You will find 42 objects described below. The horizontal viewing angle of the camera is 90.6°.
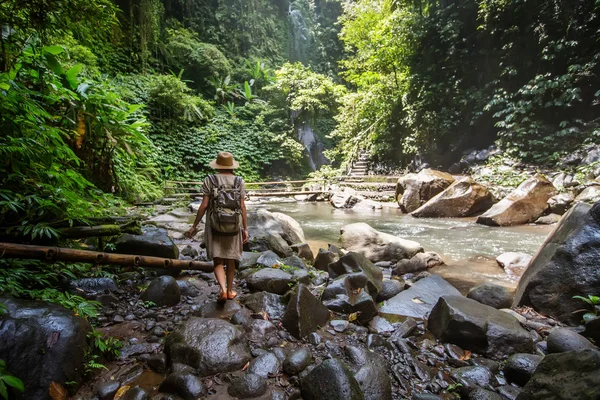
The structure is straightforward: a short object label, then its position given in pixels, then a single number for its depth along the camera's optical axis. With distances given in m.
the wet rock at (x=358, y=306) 3.13
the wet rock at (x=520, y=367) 2.18
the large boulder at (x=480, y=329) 2.52
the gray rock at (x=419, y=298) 3.38
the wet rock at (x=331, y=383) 1.78
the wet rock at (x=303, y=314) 2.65
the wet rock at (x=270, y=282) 3.45
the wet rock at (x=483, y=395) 1.96
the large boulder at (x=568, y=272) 3.06
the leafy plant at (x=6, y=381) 1.37
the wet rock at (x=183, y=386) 1.83
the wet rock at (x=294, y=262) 4.46
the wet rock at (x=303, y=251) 5.41
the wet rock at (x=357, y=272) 3.58
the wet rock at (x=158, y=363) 2.09
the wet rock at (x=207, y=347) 2.08
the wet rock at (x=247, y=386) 1.91
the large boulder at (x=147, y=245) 3.62
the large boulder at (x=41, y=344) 1.62
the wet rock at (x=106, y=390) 1.80
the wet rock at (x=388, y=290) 3.81
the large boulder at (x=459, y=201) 9.87
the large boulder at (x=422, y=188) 10.98
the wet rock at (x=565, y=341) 2.35
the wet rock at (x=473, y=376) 2.18
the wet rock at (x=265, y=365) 2.11
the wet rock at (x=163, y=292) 3.07
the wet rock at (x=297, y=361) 2.16
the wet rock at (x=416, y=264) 5.09
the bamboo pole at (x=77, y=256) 2.40
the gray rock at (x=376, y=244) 5.69
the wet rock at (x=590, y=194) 7.94
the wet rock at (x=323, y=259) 4.84
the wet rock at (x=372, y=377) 1.94
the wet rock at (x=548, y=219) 8.32
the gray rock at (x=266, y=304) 3.00
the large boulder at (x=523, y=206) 8.48
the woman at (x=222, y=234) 3.09
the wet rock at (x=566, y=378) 1.56
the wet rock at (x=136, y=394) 1.77
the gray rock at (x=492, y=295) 3.48
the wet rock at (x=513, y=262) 4.94
